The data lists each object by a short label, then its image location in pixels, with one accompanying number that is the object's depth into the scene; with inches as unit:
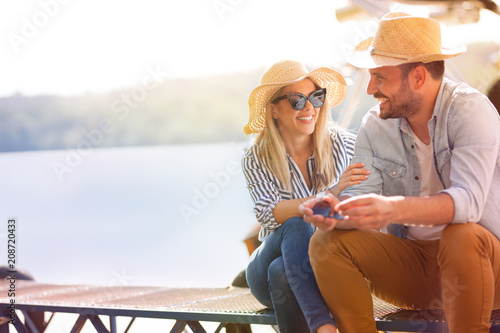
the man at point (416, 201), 172.8
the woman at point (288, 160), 187.4
